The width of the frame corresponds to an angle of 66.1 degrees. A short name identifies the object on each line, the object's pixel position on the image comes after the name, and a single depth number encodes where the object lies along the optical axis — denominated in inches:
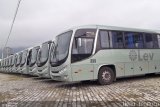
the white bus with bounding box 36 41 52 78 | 312.0
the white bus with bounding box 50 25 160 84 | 234.6
